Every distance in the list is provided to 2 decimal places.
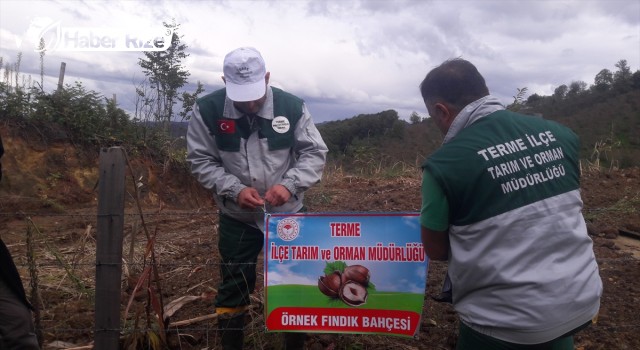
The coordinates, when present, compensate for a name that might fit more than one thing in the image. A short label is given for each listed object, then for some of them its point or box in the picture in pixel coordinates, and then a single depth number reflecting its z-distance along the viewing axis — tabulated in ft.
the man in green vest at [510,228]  6.15
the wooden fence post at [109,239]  9.34
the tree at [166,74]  37.19
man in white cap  9.61
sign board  8.86
